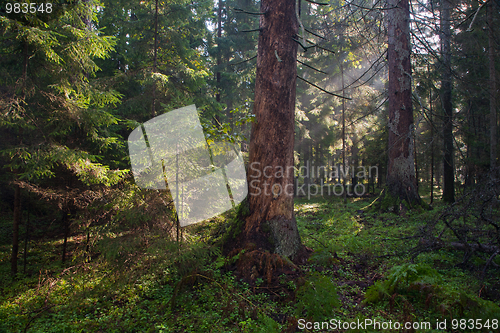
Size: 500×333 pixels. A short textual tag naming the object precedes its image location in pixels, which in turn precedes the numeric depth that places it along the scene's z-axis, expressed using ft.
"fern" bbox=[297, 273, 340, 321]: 10.10
